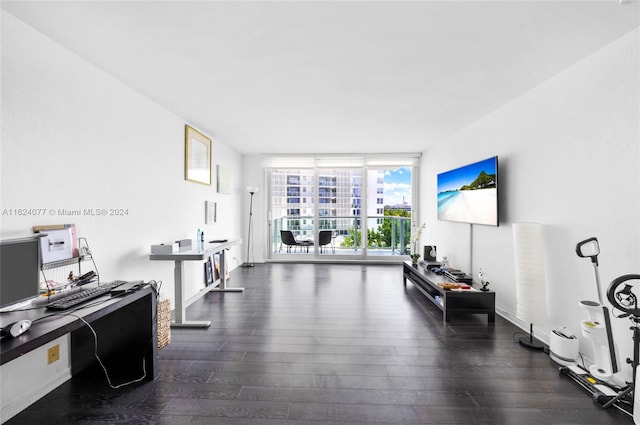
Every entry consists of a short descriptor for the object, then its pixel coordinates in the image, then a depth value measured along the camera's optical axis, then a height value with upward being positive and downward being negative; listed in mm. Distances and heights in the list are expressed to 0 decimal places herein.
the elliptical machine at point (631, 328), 1675 -685
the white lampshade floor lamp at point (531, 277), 2524 -553
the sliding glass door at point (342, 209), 6322 +164
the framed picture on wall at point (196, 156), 3740 +857
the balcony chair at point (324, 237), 6255 -464
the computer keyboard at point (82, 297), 1598 -498
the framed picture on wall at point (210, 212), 4406 +69
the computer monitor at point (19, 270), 1387 -276
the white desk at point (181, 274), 2877 -605
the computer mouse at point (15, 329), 1264 -512
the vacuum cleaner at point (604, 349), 1722 -908
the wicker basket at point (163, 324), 2506 -978
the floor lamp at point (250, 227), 5901 -248
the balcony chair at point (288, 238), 6215 -482
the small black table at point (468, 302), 3084 -947
